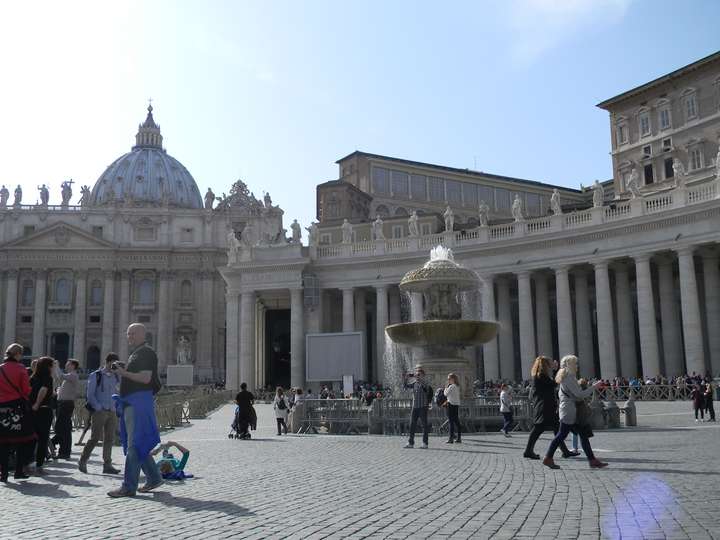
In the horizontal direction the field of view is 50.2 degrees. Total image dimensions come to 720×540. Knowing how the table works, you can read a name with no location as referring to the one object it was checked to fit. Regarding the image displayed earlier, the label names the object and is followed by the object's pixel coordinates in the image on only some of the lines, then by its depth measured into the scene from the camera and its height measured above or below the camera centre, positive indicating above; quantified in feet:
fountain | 82.69 +5.77
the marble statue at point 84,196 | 343.67 +86.03
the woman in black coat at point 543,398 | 44.01 -1.10
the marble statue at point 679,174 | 130.82 +34.45
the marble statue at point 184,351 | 284.61 +13.89
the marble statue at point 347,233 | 171.01 +33.09
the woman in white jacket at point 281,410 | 79.46 -2.58
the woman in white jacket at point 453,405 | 60.45 -1.89
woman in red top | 40.75 -1.29
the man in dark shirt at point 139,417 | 33.86 -1.30
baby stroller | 72.13 -3.49
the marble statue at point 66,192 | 346.13 +88.34
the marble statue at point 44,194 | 341.45 +86.23
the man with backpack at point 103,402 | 46.52 -0.83
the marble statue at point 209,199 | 345.51 +83.67
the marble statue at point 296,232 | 175.13 +34.60
